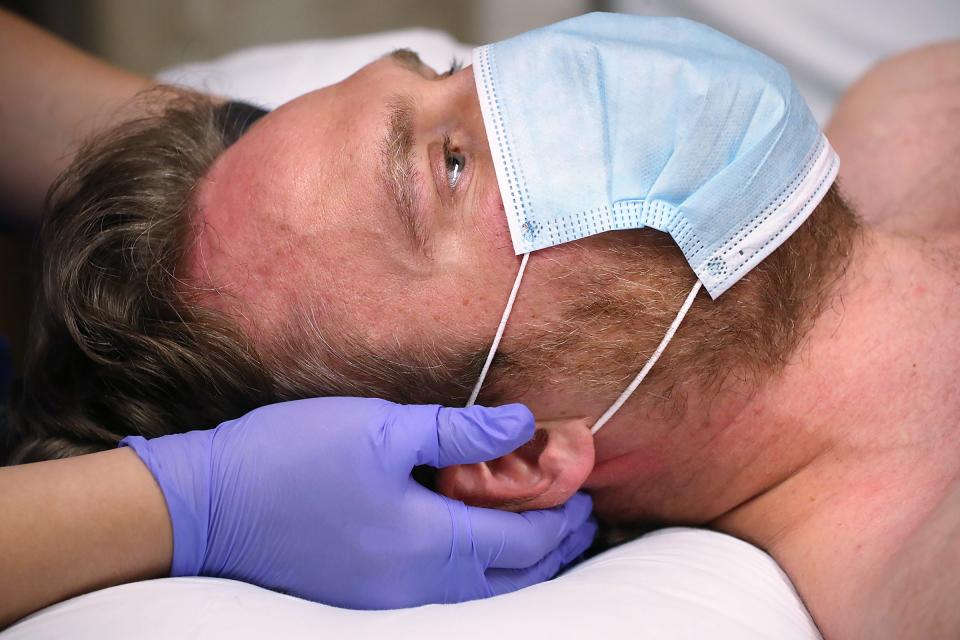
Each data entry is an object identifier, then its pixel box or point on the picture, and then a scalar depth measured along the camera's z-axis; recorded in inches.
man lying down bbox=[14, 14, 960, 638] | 26.0
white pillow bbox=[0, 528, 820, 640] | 24.3
